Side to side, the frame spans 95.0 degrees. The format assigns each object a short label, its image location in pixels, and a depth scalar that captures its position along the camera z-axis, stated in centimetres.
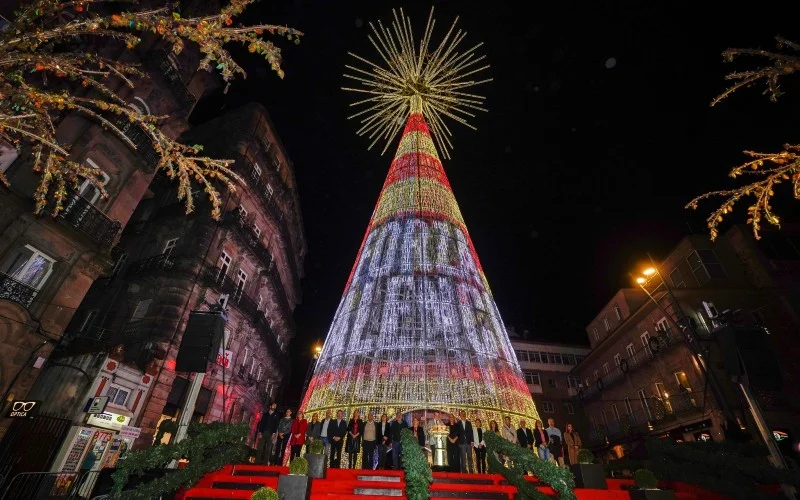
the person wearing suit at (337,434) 1004
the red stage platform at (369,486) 746
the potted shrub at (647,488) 733
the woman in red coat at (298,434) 1029
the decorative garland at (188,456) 666
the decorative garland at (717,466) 763
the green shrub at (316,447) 759
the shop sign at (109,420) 1395
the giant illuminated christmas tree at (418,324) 978
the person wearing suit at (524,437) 1002
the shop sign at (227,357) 2044
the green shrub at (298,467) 678
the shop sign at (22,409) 1182
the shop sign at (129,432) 1407
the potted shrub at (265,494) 568
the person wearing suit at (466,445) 975
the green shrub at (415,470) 654
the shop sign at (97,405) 1368
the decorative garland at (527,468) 648
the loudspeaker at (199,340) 691
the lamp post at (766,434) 774
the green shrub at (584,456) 784
